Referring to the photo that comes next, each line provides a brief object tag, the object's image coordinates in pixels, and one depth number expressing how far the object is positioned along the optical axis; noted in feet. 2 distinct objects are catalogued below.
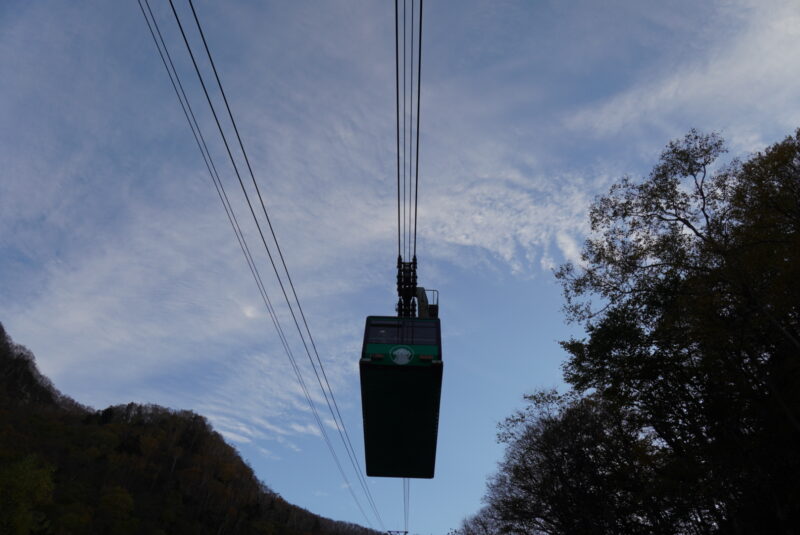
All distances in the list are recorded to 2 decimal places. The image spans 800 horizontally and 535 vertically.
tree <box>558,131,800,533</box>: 40.22
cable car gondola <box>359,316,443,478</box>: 40.14
